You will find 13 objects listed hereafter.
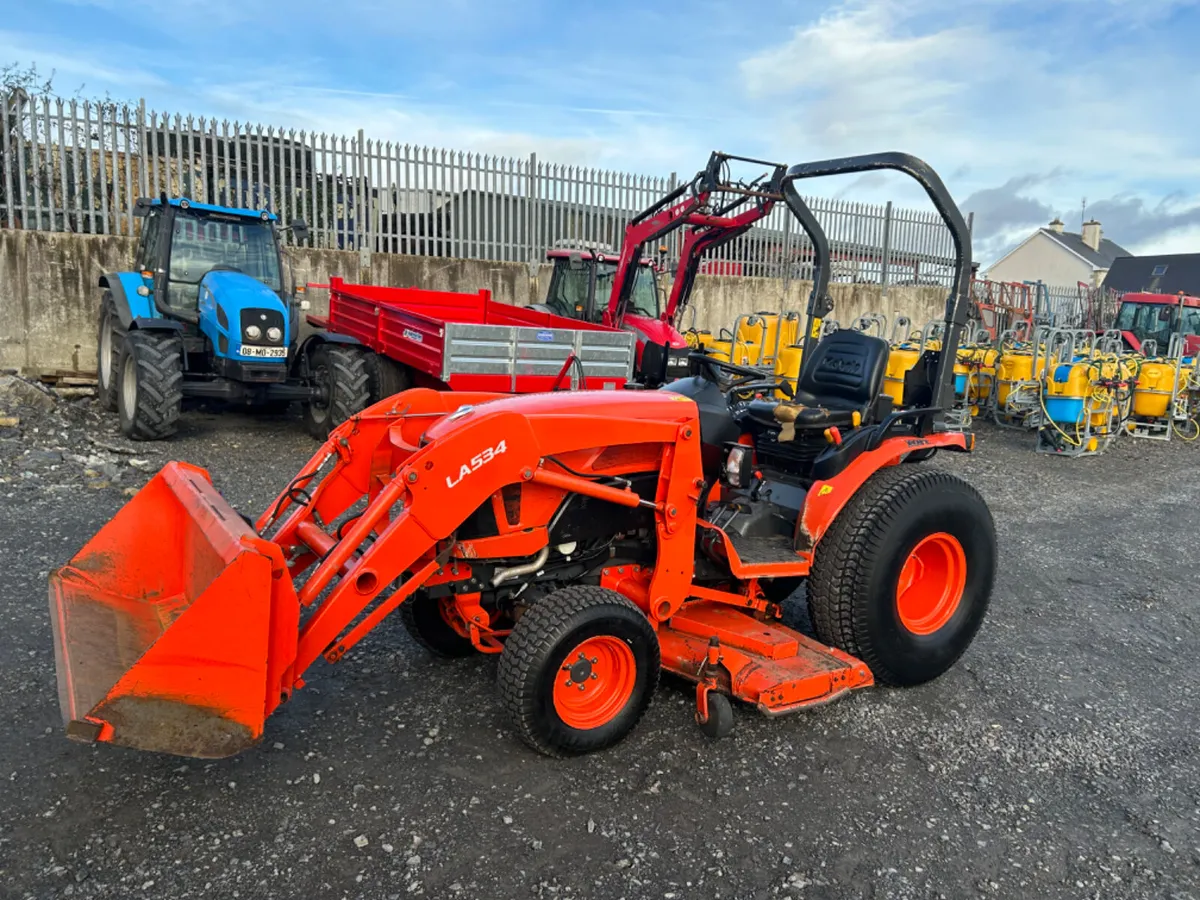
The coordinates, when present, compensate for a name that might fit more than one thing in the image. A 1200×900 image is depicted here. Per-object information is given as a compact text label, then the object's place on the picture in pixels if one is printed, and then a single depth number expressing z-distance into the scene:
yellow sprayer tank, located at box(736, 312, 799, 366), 13.25
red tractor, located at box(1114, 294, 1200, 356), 17.06
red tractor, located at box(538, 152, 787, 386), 10.07
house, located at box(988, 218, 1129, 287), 44.38
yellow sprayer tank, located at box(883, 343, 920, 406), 11.67
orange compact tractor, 2.69
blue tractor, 7.98
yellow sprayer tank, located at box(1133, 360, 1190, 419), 12.71
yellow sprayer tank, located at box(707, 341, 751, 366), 12.42
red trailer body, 8.05
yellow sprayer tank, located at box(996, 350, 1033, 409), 12.01
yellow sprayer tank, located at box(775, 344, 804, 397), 12.75
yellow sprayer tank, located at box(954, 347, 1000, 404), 13.10
